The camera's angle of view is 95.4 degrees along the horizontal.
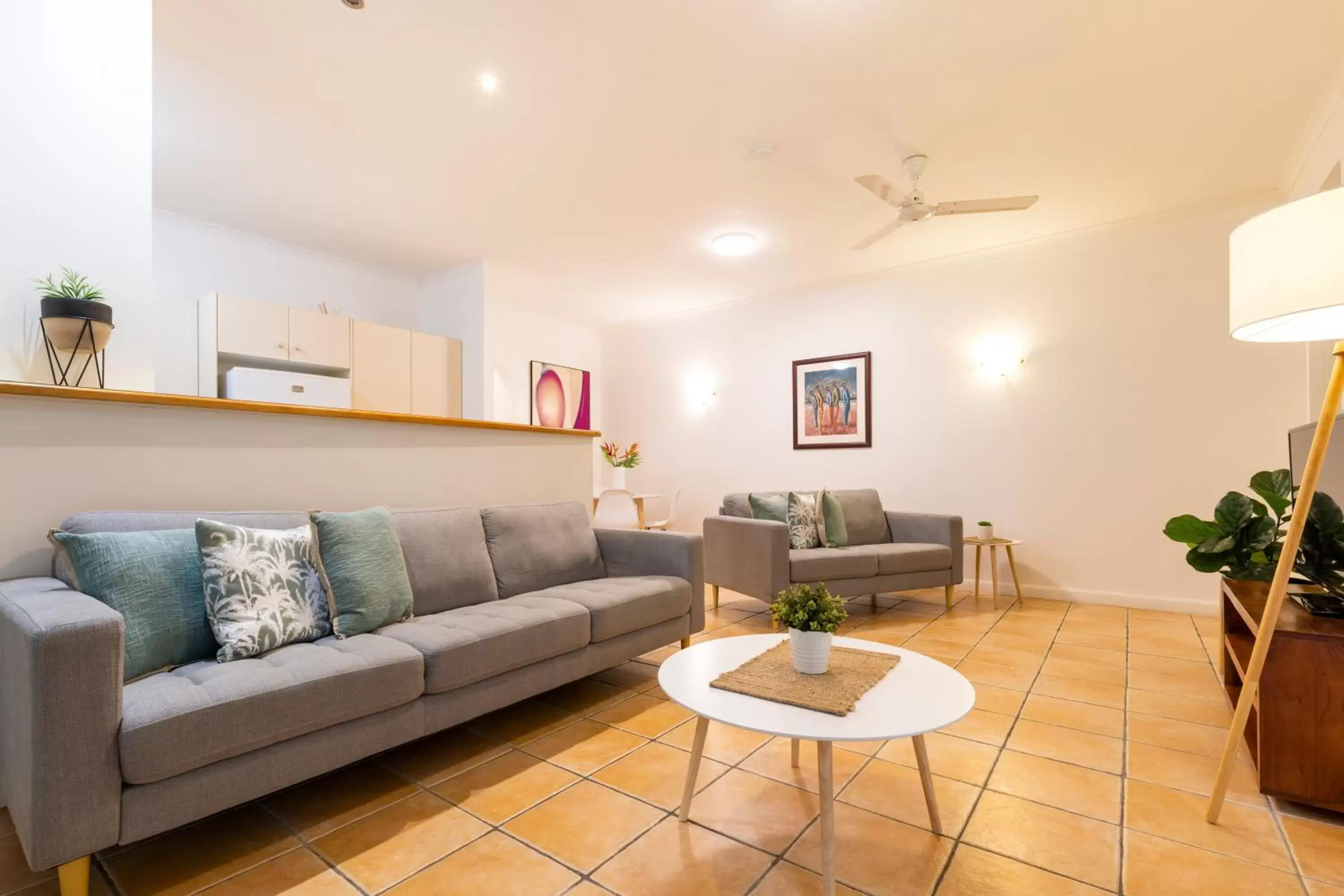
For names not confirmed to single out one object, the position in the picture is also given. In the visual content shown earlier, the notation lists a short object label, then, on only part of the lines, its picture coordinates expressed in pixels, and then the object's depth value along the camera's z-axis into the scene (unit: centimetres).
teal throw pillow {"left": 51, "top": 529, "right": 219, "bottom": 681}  162
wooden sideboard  171
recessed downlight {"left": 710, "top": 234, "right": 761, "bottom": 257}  448
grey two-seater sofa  374
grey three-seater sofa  124
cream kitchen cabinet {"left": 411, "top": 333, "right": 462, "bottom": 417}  503
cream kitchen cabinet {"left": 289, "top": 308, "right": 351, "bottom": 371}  433
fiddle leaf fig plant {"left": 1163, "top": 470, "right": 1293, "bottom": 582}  229
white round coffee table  133
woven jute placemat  150
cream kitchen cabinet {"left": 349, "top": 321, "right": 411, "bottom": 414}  466
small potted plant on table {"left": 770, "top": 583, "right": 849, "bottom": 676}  168
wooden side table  425
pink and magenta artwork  625
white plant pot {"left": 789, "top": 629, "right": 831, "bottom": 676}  168
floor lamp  138
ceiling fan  315
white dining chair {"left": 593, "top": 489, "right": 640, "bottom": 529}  503
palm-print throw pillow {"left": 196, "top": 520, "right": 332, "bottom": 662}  175
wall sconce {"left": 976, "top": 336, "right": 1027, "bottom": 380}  466
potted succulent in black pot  190
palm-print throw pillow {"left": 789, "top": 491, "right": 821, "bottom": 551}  414
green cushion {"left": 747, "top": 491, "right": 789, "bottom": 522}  418
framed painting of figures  534
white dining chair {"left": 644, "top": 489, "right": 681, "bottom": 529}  627
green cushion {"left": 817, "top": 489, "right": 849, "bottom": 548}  428
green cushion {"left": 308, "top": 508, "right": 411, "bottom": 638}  202
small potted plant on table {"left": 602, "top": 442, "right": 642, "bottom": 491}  657
